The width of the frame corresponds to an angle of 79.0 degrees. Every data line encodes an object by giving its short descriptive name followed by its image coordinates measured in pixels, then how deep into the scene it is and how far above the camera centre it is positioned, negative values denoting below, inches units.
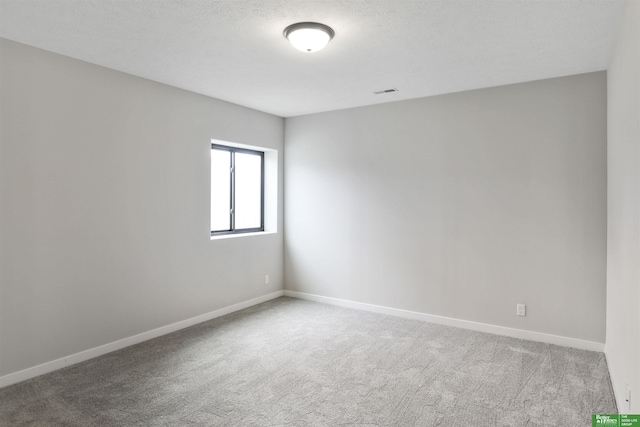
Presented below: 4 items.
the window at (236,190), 188.2 +11.5
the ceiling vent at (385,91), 160.4 +50.6
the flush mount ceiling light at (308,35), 99.6 +46.4
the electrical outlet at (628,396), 81.3 -39.9
